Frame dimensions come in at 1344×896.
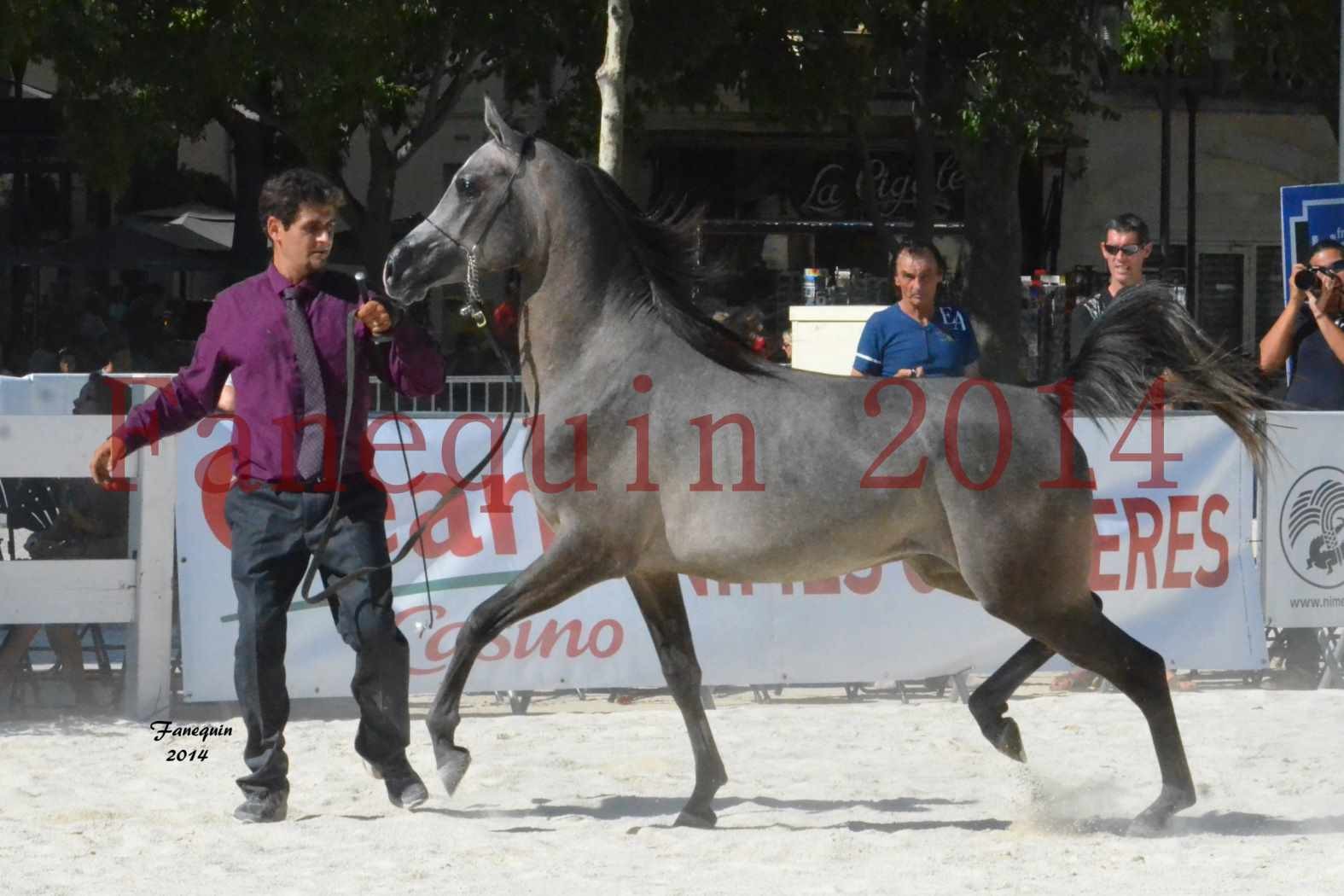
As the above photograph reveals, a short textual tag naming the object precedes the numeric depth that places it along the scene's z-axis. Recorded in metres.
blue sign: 19.69
